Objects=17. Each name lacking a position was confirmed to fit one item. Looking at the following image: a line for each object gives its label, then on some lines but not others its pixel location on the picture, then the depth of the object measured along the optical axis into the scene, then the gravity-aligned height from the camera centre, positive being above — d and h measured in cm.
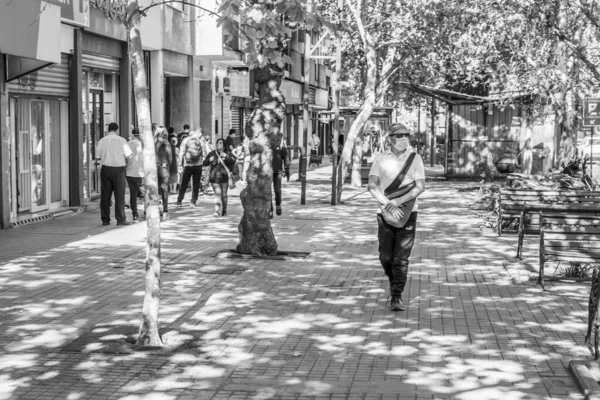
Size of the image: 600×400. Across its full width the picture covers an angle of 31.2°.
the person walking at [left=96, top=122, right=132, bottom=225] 1817 -69
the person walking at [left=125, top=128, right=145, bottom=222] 1878 -75
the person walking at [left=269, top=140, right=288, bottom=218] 2098 -94
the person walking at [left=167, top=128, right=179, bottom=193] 2142 -75
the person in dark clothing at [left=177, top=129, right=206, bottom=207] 2222 -66
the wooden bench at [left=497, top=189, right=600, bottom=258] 1463 -106
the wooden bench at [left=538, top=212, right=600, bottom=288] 1160 -124
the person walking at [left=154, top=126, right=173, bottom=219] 1989 -59
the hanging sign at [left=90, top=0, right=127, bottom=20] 2211 +261
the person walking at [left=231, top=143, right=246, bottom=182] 3035 -101
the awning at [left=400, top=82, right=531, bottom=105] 3462 +115
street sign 2488 +40
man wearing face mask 1019 -66
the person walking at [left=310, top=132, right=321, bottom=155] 5562 -68
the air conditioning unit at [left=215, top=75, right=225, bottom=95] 3456 +147
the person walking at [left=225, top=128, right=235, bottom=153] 3014 -30
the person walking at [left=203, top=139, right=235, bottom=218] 2020 -83
